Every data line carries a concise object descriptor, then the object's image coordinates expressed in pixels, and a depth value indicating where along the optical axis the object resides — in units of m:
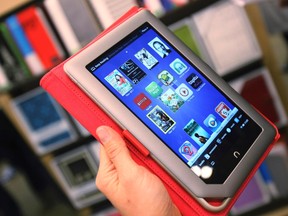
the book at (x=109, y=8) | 1.47
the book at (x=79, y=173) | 1.77
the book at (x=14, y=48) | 1.54
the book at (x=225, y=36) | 1.50
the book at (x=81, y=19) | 1.48
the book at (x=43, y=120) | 1.68
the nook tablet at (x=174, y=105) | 0.85
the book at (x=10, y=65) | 1.58
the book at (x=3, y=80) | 1.62
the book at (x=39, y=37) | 1.51
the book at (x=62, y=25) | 1.49
